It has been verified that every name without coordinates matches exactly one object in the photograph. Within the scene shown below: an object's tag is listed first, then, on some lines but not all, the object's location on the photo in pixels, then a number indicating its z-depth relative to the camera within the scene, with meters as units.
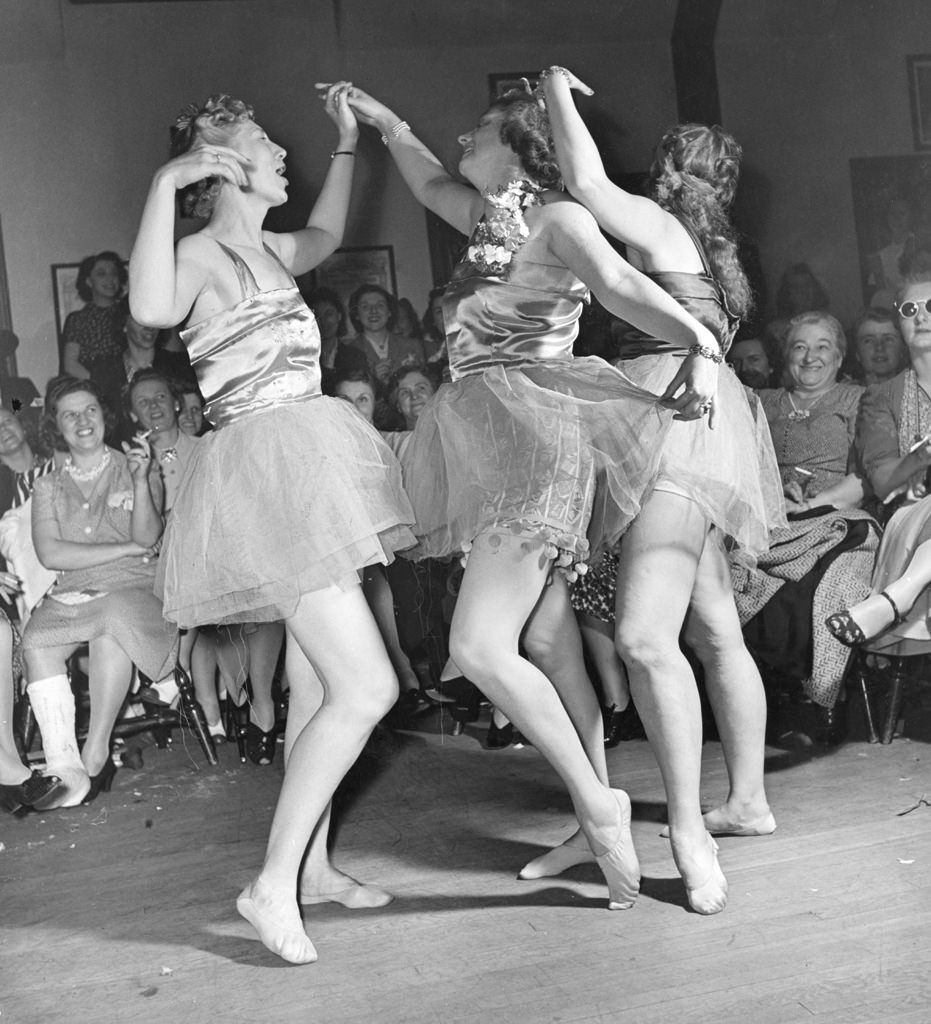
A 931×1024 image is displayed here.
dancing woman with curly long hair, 2.33
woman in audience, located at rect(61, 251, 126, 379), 3.97
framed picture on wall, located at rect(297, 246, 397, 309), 4.03
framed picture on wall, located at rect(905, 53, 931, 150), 3.84
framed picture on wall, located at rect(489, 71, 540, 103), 3.87
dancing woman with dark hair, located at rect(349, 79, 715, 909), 2.22
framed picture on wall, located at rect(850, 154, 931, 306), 3.85
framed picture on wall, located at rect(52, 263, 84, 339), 3.96
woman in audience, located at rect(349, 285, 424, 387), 4.06
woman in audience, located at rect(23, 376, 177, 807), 3.54
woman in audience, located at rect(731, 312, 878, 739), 3.39
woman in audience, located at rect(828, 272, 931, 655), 3.29
